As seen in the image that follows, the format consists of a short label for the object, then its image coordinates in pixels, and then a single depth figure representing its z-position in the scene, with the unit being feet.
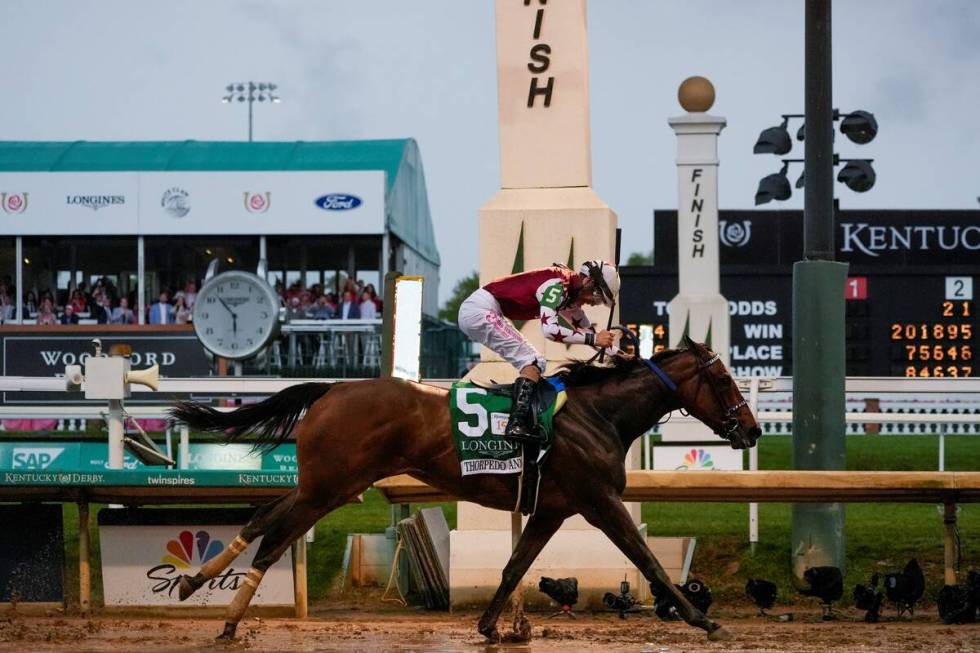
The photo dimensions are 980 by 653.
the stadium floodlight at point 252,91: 184.85
